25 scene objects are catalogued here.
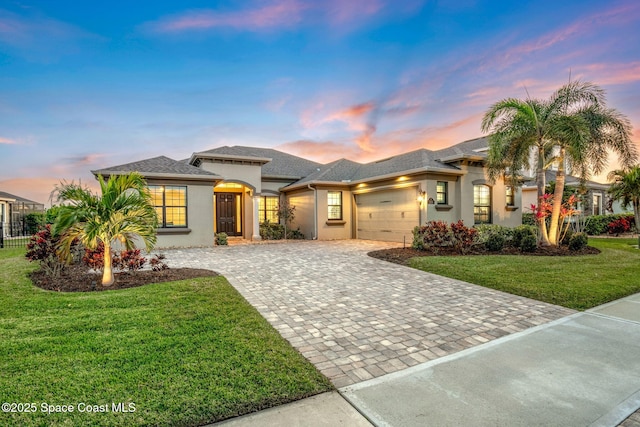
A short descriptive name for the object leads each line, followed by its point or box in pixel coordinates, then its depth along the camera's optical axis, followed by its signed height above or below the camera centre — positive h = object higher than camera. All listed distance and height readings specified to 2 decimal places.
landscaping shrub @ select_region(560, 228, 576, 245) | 11.13 -0.96
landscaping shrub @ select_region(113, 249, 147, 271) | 6.52 -0.94
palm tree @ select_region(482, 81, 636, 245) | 10.49 +2.88
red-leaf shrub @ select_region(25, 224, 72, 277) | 6.57 -0.75
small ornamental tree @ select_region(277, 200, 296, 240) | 17.48 +0.13
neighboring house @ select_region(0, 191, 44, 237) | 21.67 +0.80
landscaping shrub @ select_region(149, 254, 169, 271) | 6.93 -1.13
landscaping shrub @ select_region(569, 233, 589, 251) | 10.50 -1.04
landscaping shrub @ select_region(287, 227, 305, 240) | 17.64 -1.14
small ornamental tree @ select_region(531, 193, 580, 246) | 10.78 +0.07
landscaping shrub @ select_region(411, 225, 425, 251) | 10.55 -0.88
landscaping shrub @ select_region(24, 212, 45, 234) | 20.18 -0.17
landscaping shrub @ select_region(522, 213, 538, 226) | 19.95 -0.44
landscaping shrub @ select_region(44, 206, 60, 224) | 8.03 +0.11
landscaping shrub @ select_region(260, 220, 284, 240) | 16.97 -0.85
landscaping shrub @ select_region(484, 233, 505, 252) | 10.39 -1.02
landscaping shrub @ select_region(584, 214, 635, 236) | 18.25 -0.64
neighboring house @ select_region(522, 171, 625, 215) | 20.51 +1.07
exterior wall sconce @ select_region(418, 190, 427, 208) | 13.23 +0.70
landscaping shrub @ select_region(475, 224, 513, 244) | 10.97 -0.71
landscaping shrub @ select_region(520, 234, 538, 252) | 10.16 -1.02
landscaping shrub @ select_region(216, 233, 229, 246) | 14.09 -1.10
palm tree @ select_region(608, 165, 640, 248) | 13.50 +1.14
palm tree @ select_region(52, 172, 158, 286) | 5.72 +0.04
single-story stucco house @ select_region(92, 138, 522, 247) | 13.30 +1.04
